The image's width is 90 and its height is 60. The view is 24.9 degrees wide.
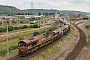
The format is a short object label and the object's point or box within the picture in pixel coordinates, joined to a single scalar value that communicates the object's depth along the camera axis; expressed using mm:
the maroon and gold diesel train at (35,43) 45812
